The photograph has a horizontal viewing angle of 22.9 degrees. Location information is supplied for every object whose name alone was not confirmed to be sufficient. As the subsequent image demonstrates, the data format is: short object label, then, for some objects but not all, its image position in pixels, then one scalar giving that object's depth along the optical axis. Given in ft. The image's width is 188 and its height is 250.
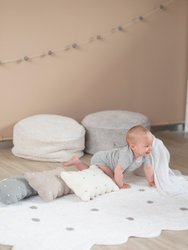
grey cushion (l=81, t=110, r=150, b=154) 12.28
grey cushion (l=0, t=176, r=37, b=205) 8.40
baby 9.21
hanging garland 12.76
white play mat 7.03
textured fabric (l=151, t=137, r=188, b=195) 9.43
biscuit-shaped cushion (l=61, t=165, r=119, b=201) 8.72
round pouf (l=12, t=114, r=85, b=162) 11.66
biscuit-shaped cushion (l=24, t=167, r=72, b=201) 8.61
